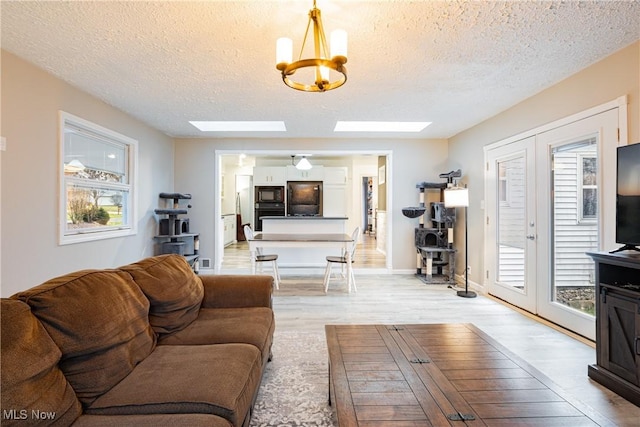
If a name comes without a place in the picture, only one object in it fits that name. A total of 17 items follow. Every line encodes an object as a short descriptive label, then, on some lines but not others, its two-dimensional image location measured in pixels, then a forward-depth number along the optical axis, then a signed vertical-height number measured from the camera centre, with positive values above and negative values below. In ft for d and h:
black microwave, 27.50 +1.62
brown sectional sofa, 3.39 -2.04
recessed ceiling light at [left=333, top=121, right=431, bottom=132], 16.34 +4.49
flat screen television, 6.65 +0.37
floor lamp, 14.33 +0.67
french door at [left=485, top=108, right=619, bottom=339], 8.77 -0.04
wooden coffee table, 3.83 -2.42
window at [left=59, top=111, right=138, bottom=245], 10.59 +1.20
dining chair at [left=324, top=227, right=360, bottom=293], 14.70 -2.15
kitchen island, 19.42 -1.00
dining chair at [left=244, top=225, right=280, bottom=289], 15.33 -2.13
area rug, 5.83 -3.69
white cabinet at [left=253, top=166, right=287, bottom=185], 27.40 +3.28
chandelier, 5.78 +2.88
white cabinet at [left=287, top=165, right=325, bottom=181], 27.25 +3.36
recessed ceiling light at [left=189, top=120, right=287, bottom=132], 16.17 +4.45
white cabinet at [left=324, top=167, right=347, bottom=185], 27.25 +3.27
